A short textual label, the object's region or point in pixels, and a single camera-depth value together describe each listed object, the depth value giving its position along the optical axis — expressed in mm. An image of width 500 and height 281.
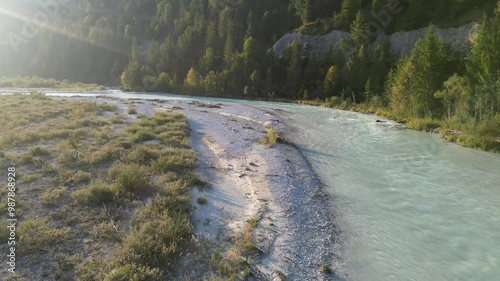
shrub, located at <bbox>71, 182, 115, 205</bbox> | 13359
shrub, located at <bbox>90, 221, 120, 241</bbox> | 10867
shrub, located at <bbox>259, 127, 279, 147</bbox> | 26694
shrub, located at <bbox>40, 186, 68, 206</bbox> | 12981
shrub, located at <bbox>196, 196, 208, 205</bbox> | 14648
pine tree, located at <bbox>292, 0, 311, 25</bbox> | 111769
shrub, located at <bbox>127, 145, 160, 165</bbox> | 19255
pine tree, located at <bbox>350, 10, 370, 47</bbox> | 87438
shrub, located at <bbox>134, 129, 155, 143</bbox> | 25047
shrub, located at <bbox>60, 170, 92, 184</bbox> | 15492
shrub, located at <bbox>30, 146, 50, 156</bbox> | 19406
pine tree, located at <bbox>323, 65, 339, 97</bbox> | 77075
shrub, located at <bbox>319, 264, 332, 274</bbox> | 10414
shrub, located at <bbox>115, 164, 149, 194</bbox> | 14562
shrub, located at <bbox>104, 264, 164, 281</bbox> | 8445
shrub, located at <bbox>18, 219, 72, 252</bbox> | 10016
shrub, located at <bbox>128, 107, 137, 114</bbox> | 41131
